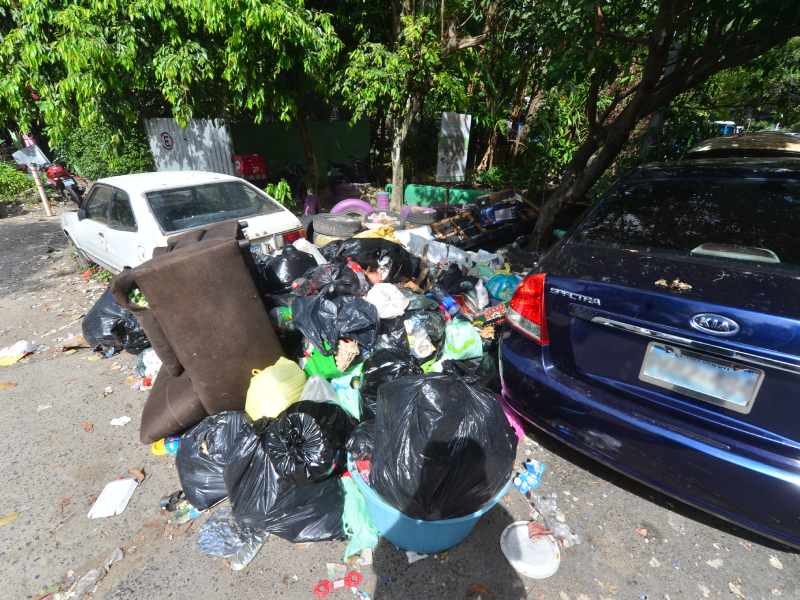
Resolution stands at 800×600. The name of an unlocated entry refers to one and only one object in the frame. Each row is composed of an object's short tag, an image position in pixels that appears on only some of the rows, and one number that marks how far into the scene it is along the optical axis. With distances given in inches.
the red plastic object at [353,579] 72.4
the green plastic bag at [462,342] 122.3
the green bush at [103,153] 336.8
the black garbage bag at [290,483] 78.6
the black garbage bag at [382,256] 156.8
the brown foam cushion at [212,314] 90.4
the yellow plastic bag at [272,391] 95.0
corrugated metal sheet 301.9
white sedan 147.1
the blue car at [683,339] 59.3
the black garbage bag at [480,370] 114.8
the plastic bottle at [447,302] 138.0
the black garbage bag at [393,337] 117.3
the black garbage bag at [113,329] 138.3
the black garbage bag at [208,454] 86.7
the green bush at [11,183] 405.4
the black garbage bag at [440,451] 67.1
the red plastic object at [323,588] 70.9
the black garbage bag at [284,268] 147.3
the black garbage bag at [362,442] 80.4
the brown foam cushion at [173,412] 100.7
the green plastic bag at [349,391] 106.0
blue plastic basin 69.8
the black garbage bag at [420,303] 129.6
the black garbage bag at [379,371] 99.6
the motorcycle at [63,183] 340.2
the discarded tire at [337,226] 215.9
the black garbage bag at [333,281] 131.6
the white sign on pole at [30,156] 312.0
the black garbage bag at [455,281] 149.4
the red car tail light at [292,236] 181.2
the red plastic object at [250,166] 337.4
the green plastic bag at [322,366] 114.5
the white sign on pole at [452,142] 256.7
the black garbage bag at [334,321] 114.7
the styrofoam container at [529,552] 74.2
